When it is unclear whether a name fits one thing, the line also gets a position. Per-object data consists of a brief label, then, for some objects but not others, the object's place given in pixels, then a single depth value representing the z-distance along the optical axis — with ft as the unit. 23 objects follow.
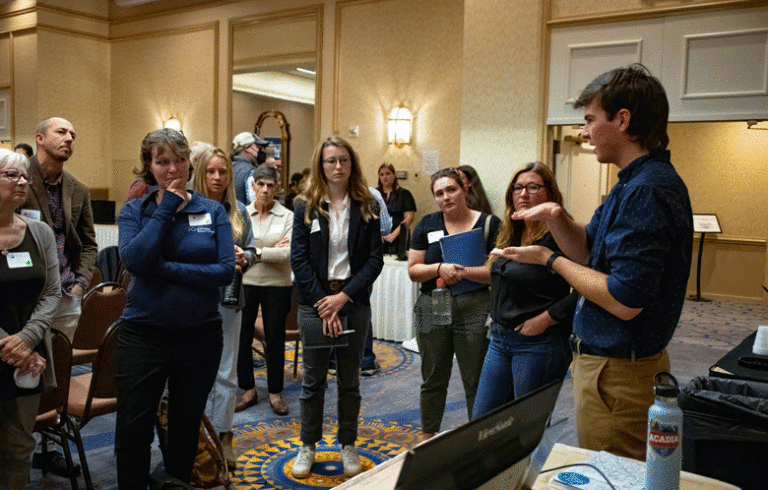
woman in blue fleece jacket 7.55
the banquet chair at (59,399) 8.15
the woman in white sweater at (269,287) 12.95
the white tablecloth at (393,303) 18.66
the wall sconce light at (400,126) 26.66
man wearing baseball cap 16.15
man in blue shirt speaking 4.90
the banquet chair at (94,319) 11.34
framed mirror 29.48
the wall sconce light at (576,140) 21.81
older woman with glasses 7.14
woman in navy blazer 9.77
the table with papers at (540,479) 4.42
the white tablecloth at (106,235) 29.81
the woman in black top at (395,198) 24.89
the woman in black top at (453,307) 9.80
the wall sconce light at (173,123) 33.68
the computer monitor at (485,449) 2.58
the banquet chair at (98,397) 8.59
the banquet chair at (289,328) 14.49
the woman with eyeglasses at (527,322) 8.00
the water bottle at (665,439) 4.08
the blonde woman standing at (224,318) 10.44
